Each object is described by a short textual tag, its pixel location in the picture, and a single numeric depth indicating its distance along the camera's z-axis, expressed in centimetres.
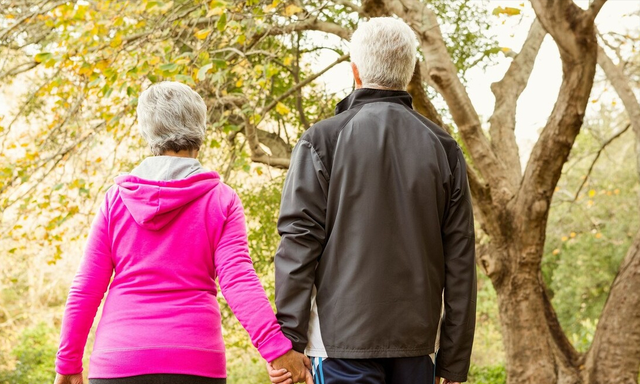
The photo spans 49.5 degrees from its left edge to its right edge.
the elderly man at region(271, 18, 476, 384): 196
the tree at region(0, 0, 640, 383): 449
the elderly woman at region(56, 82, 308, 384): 192
